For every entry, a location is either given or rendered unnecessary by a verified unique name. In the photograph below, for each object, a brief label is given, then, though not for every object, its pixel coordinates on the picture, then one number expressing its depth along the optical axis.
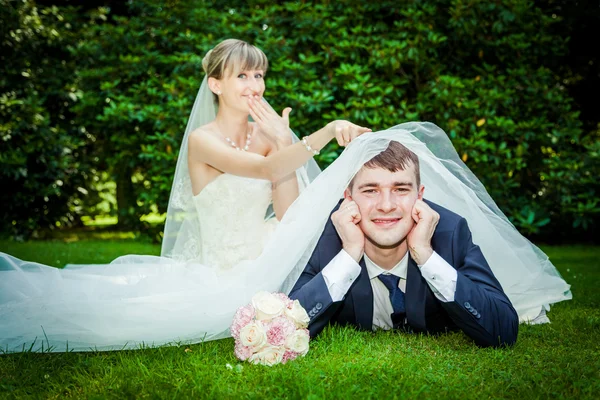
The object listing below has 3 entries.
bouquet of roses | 3.03
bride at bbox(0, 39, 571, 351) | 3.49
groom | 3.19
